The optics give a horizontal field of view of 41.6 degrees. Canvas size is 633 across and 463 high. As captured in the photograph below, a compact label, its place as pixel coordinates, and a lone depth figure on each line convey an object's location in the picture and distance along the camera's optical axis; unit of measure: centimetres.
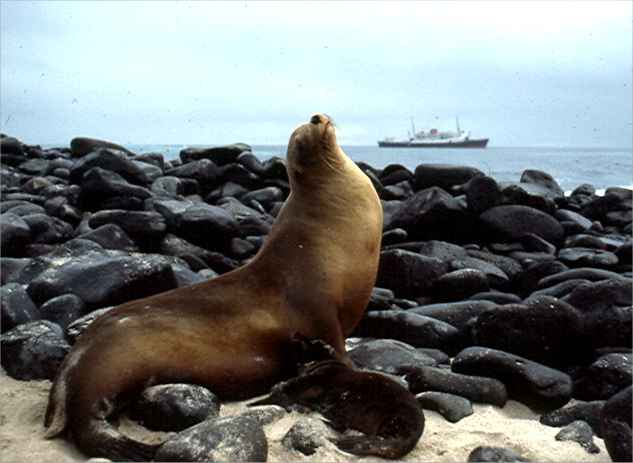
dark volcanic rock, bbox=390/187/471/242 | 1030
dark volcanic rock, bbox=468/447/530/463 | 329
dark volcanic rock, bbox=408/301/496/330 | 574
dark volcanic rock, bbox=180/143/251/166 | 1540
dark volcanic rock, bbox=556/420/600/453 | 353
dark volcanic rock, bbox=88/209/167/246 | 861
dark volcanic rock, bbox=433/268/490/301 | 708
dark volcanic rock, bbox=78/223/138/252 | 794
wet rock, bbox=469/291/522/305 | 675
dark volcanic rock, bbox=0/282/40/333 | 513
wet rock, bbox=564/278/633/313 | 540
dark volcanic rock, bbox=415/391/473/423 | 389
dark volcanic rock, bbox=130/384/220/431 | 360
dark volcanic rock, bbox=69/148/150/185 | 1233
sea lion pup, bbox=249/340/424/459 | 340
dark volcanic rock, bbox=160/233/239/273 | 782
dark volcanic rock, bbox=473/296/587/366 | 495
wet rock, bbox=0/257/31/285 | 661
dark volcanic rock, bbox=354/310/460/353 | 534
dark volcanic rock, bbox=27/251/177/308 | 524
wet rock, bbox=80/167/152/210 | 1084
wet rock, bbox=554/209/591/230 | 1175
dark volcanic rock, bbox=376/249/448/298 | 730
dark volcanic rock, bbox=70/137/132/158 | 2039
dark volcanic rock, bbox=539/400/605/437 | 390
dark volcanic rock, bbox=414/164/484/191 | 1391
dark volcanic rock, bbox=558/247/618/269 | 913
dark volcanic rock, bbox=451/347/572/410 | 429
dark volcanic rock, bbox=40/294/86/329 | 509
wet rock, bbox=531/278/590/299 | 673
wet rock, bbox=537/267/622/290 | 746
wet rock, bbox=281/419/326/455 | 337
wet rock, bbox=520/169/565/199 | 1462
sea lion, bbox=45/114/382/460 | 369
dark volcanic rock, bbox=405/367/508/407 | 415
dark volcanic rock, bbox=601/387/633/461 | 335
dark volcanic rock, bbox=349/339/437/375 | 457
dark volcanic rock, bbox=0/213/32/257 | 822
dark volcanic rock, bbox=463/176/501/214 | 1091
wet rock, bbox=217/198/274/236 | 995
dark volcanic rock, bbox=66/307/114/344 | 468
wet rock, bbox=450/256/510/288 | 811
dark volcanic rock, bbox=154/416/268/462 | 315
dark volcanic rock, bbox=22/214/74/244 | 898
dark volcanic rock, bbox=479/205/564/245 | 1046
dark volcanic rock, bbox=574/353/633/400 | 438
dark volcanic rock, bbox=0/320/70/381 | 442
